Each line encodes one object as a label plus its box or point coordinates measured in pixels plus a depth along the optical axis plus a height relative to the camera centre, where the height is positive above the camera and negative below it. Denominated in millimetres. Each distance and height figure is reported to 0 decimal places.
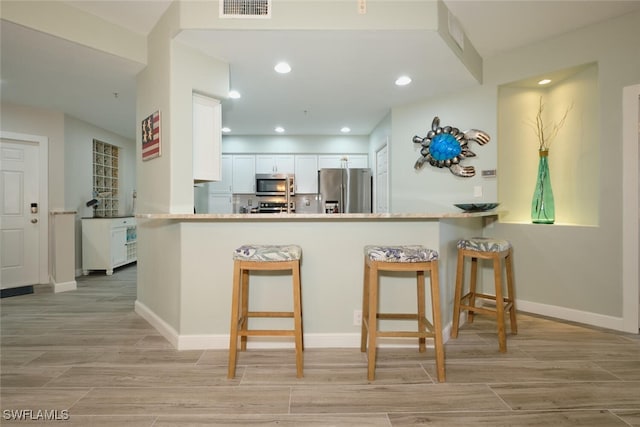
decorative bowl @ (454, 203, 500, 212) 2535 +29
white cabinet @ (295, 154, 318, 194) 5844 +758
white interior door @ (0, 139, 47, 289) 3885 -33
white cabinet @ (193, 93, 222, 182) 2555 +617
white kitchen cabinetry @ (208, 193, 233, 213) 5824 +173
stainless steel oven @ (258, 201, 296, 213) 5703 +111
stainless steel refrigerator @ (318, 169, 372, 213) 5398 +368
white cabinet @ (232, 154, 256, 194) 5809 +699
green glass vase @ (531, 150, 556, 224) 3055 +124
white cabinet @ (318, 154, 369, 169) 5824 +947
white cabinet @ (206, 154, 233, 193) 5801 +567
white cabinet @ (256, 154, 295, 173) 5820 +908
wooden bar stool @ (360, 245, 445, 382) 1782 -392
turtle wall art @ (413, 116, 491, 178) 3287 +717
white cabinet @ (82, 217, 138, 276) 4602 -490
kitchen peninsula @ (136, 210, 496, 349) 2217 -452
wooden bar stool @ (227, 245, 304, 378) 1816 -369
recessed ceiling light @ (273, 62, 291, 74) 2754 +1314
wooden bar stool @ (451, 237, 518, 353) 2180 -516
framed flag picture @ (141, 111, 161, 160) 2509 +637
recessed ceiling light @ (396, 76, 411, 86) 3084 +1331
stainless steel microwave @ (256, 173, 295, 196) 5672 +497
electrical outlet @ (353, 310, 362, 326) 2234 -773
